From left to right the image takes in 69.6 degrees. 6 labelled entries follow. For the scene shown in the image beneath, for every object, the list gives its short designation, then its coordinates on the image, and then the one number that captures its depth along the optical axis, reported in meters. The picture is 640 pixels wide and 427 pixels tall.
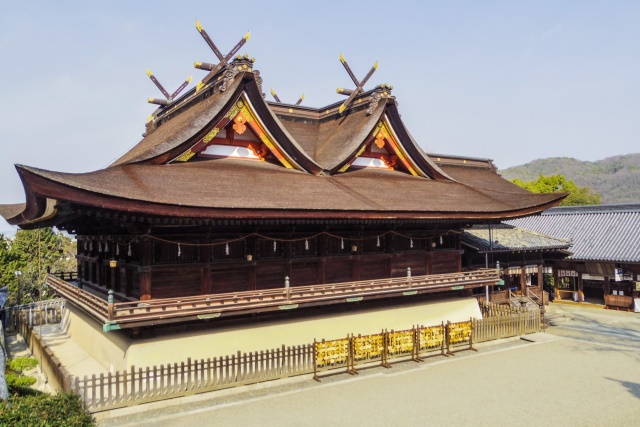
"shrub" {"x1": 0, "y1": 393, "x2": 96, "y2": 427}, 8.38
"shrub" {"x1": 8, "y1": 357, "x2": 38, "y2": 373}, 16.83
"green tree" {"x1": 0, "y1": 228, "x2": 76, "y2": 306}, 36.53
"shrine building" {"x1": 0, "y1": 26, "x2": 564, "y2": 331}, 13.72
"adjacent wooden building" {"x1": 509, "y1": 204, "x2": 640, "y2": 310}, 29.30
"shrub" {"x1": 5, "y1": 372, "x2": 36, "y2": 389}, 14.15
